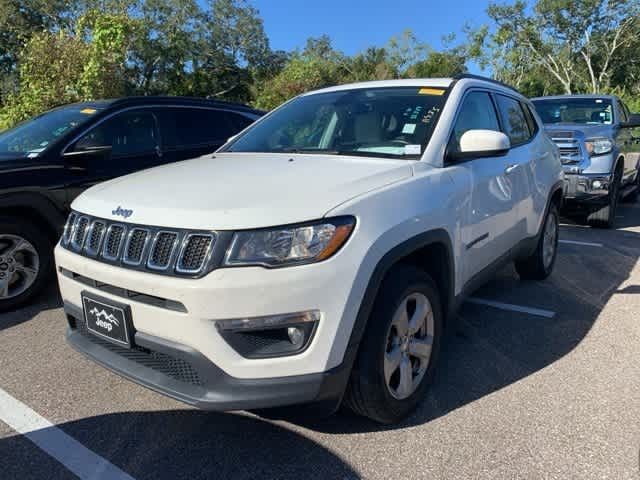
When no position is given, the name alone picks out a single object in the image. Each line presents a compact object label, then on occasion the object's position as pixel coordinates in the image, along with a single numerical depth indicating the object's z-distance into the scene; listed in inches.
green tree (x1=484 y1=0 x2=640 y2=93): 1321.2
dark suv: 168.6
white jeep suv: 83.1
